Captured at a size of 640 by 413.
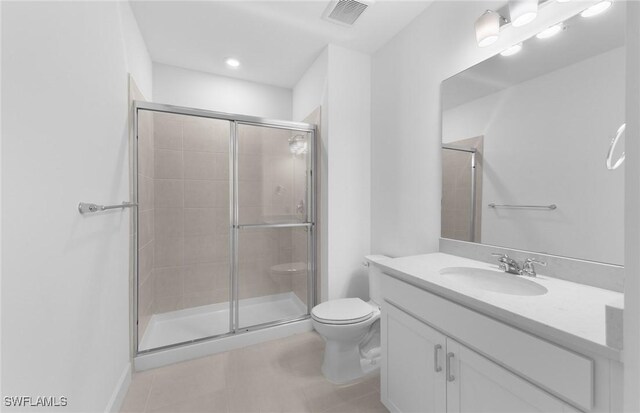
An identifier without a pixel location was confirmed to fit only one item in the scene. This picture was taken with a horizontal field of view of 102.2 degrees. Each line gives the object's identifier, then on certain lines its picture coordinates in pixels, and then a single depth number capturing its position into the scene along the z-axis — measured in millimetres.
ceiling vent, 1746
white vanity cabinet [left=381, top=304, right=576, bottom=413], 818
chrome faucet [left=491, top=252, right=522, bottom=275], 1253
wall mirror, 1037
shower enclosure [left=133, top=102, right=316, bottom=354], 2301
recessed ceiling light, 2500
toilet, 1713
